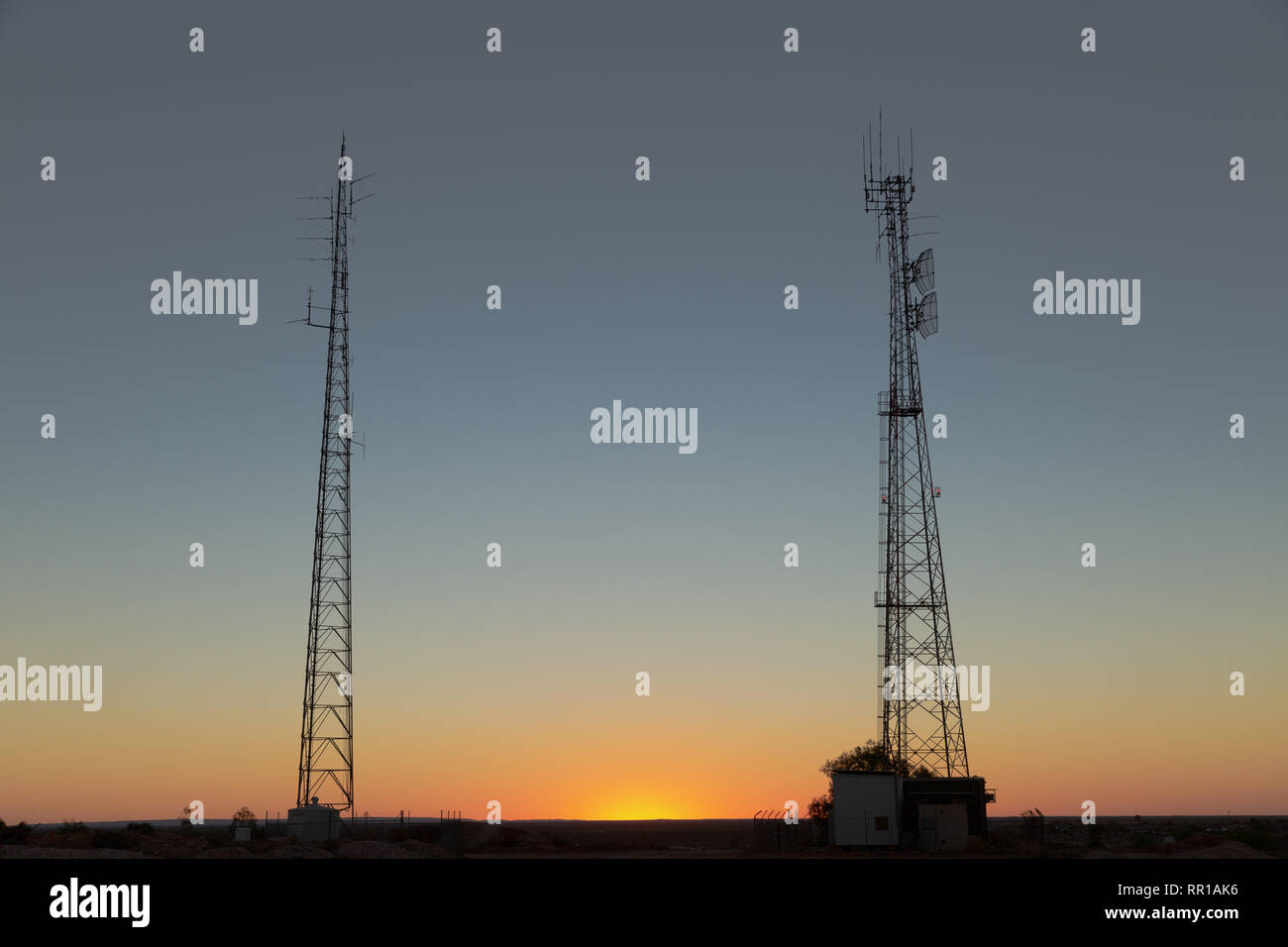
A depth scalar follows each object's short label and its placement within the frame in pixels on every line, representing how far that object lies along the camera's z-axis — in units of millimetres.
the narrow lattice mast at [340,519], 65000
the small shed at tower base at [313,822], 64875
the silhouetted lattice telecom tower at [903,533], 67312
